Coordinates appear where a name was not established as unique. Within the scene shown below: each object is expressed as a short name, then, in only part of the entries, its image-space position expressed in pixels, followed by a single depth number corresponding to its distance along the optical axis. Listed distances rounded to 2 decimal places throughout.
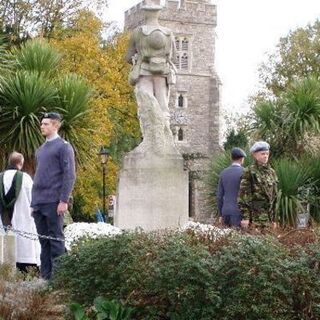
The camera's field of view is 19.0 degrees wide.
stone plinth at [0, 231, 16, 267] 9.90
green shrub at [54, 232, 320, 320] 5.90
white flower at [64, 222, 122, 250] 12.02
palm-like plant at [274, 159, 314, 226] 16.86
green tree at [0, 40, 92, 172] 19.05
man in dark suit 10.56
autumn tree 35.16
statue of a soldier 14.05
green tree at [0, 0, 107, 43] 35.19
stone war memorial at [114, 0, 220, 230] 13.69
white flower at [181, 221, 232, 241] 6.81
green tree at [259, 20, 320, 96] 47.41
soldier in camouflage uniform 9.89
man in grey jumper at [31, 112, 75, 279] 9.16
